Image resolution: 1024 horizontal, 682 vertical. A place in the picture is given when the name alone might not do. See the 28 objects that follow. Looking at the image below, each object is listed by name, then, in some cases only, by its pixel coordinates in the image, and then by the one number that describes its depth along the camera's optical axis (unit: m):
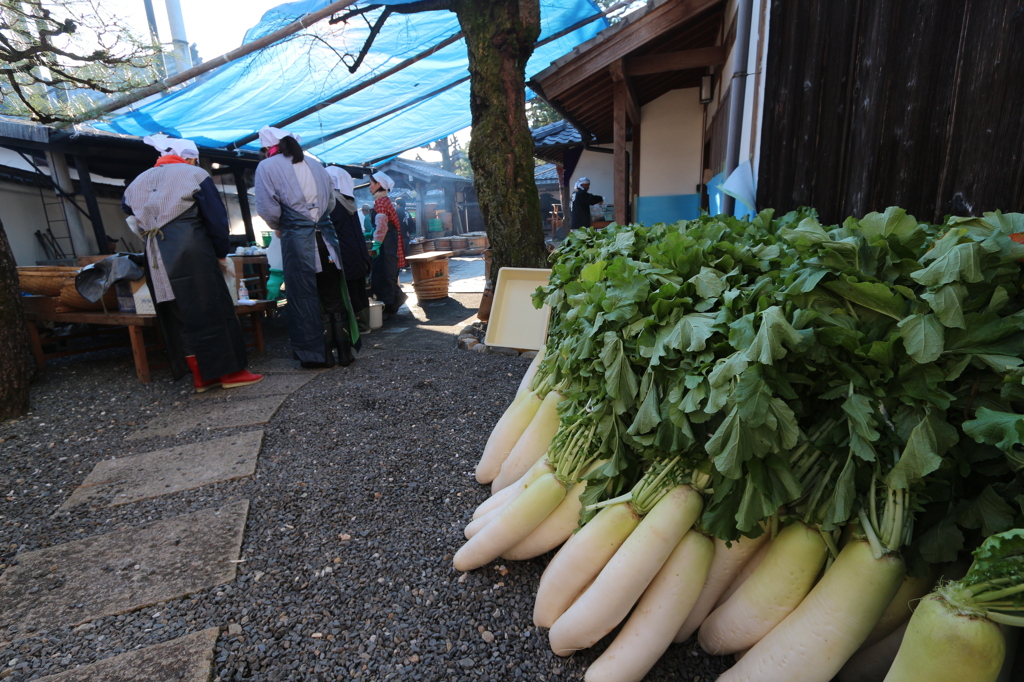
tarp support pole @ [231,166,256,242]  9.67
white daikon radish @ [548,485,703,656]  1.46
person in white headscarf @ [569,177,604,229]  10.80
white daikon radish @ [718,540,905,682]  1.20
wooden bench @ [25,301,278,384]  4.71
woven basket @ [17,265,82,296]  5.01
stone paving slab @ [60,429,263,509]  2.88
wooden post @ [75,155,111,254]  7.15
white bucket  7.13
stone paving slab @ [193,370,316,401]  4.38
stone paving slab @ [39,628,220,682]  1.63
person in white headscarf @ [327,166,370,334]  6.09
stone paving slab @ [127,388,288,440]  3.77
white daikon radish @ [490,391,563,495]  2.30
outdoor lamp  6.91
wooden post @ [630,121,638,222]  8.78
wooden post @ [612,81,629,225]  6.00
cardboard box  4.76
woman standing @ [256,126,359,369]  4.70
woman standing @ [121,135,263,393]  4.09
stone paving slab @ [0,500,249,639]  1.99
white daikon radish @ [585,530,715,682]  1.46
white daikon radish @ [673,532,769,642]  1.50
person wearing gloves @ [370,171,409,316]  7.71
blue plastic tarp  6.76
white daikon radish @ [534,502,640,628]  1.57
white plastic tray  4.95
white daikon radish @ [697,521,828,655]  1.34
